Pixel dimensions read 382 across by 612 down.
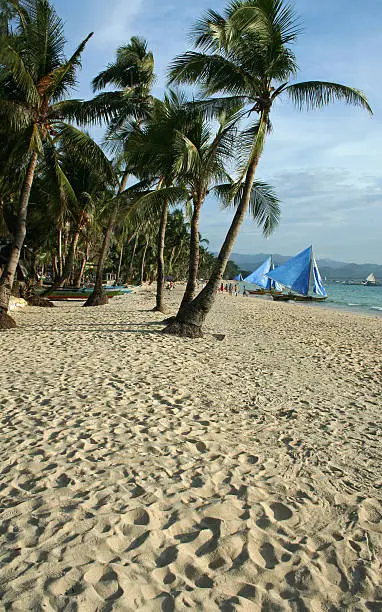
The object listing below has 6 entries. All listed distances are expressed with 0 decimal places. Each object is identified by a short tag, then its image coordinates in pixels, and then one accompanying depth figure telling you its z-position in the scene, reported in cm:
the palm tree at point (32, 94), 1157
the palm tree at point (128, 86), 1831
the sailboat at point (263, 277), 4966
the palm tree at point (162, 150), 1176
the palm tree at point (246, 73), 1017
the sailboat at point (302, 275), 4172
